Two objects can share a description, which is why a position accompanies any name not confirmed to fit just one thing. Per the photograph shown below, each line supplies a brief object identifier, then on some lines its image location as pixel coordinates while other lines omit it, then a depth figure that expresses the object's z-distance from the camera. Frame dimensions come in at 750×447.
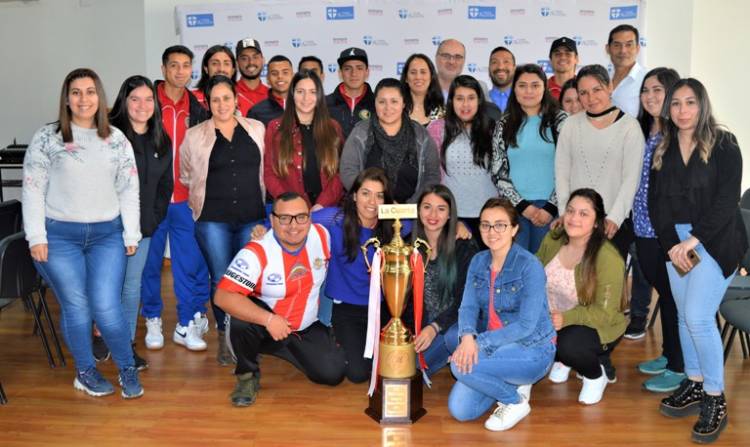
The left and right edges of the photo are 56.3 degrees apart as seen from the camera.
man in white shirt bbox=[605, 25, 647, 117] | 4.28
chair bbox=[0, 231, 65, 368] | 3.37
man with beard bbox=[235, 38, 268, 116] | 4.42
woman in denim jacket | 2.90
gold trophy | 2.89
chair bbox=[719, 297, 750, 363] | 3.16
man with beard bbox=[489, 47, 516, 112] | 4.52
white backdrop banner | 5.59
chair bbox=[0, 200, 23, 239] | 3.72
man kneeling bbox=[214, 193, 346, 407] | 3.09
